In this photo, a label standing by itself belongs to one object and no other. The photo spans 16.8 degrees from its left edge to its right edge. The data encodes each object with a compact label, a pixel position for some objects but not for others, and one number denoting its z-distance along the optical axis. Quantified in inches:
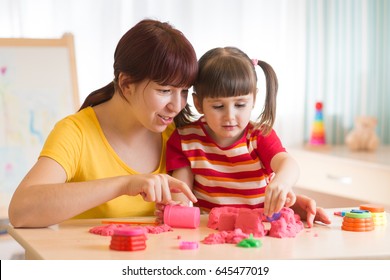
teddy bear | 177.7
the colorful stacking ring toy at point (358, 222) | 95.7
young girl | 102.0
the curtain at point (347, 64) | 189.6
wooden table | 87.9
